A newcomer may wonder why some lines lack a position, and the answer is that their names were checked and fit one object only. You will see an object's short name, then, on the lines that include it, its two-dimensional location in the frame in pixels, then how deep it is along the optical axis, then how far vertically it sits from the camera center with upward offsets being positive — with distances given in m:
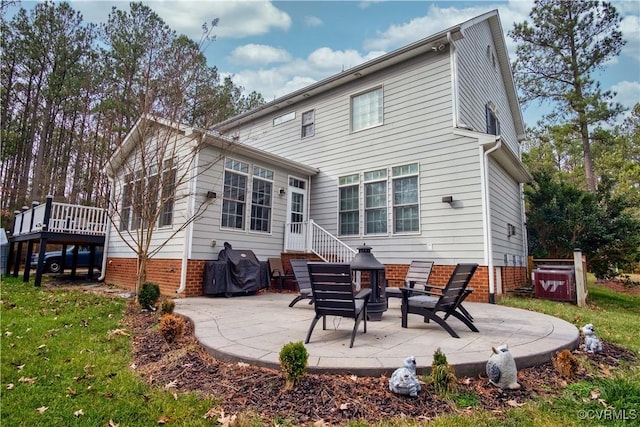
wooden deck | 9.16 +0.76
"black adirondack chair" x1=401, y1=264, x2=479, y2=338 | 4.02 -0.49
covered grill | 8.05 -0.38
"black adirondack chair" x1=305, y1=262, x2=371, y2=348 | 3.61 -0.32
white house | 8.12 +2.19
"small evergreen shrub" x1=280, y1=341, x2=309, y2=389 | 2.63 -0.78
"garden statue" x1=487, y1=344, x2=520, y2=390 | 2.73 -0.85
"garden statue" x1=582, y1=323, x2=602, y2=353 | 3.75 -0.82
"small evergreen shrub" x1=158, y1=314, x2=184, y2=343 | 3.89 -0.82
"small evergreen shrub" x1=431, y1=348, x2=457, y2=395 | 2.58 -0.86
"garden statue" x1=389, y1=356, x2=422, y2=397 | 2.51 -0.88
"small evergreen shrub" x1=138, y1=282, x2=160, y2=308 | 5.72 -0.66
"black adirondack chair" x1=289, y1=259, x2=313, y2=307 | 6.21 -0.29
